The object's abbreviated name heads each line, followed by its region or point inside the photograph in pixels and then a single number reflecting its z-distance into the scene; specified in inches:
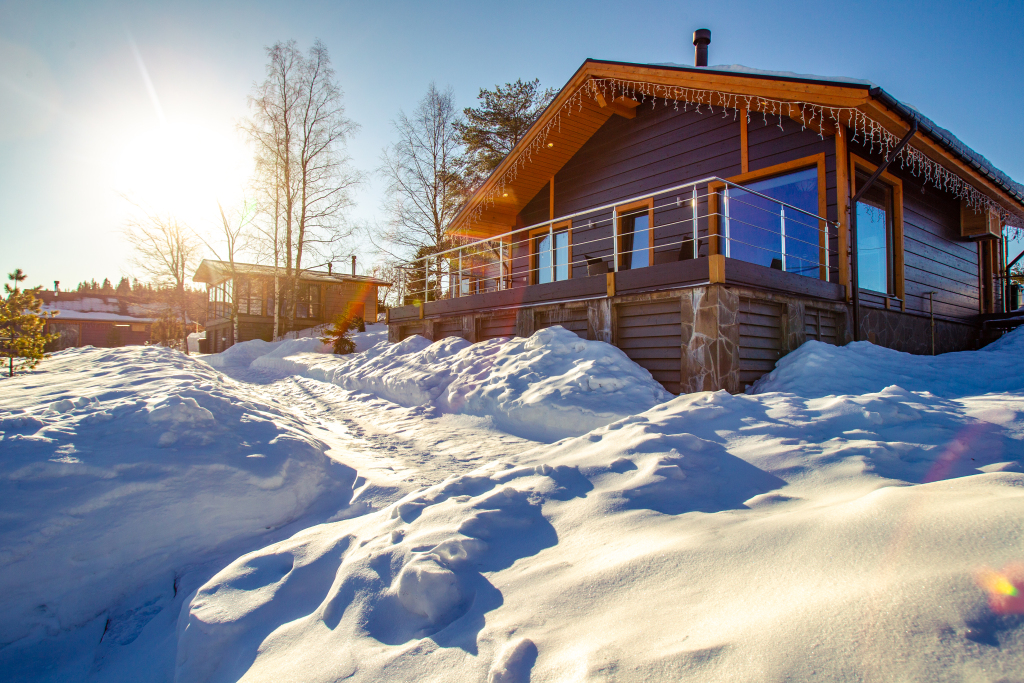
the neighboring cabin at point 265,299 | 932.0
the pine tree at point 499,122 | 818.8
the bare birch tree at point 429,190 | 791.7
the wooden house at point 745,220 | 234.1
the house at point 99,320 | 1254.9
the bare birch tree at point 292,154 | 746.2
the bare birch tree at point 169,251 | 919.7
